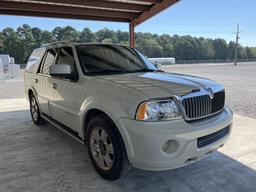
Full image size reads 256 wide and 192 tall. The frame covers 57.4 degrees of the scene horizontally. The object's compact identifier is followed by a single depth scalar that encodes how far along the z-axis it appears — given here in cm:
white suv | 236
